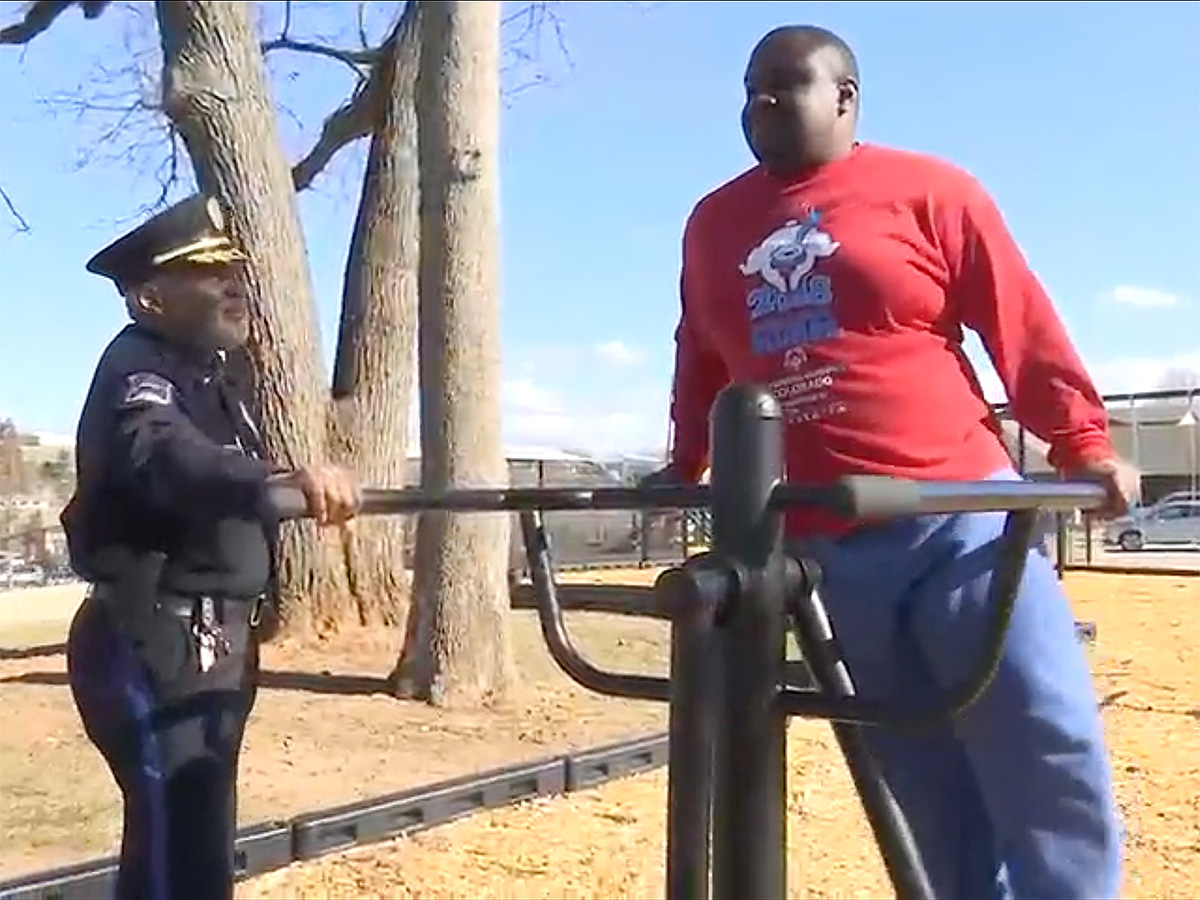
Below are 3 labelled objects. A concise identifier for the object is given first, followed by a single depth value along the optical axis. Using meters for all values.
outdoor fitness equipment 1.14
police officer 1.98
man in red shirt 1.63
